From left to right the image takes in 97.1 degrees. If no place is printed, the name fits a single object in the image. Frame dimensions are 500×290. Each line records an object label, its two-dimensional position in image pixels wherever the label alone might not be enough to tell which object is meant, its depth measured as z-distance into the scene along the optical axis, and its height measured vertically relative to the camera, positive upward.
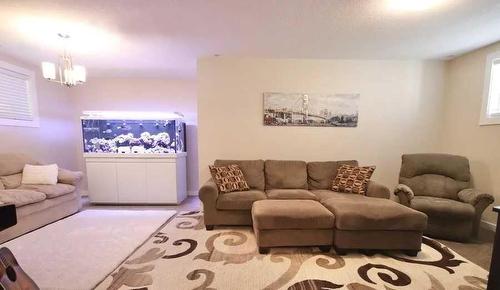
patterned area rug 1.80 -1.27
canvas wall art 3.60 +0.31
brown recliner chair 2.53 -0.82
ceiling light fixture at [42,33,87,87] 2.49 +0.65
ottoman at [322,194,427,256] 2.18 -0.98
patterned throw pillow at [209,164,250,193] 2.99 -0.69
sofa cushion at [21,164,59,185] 3.24 -0.69
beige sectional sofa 2.19 -0.95
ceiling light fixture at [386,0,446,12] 1.96 +1.13
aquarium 3.99 -0.07
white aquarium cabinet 3.90 -0.88
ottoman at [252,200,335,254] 2.24 -1.01
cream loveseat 2.70 -0.92
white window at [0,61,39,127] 3.35 +0.49
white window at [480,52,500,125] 2.87 +0.50
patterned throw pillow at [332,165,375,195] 3.06 -0.71
